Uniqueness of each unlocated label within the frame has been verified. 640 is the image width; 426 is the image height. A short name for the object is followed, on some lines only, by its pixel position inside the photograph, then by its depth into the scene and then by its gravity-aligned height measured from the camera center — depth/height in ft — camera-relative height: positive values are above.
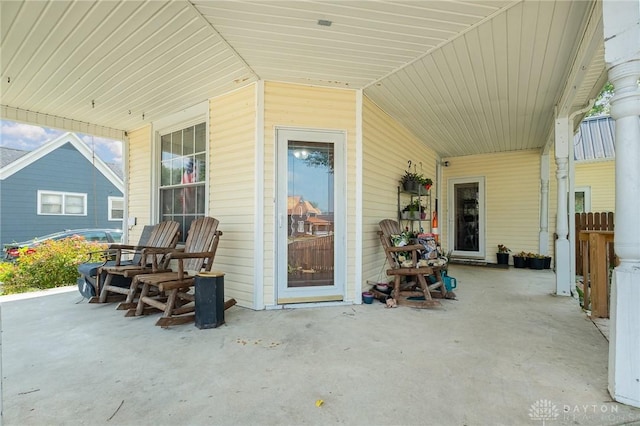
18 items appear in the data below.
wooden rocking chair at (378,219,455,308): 11.59 -2.44
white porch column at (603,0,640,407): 5.38 +0.35
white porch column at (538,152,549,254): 20.49 +0.72
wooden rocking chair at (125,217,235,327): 9.63 -2.21
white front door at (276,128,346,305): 11.70 -0.10
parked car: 19.74 -1.98
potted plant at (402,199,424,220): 16.19 +0.16
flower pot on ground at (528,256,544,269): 20.20 -3.16
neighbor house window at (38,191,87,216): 29.12 +0.87
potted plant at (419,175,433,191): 17.07 +1.78
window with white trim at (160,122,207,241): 14.23 +1.91
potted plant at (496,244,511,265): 21.80 -2.89
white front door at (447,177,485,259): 23.56 -0.21
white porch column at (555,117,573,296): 13.25 -0.01
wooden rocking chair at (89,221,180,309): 11.20 -2.12
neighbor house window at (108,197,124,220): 34.04 +0.49
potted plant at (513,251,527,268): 20.92 -3.14
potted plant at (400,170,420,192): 16.07 +1.70
